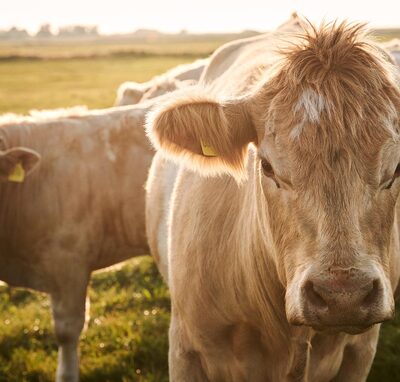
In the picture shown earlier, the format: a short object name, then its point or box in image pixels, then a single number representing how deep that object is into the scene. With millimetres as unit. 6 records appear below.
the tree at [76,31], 179750
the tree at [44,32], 170250
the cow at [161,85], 7117
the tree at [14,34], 171125
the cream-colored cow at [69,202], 5348
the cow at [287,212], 2336
